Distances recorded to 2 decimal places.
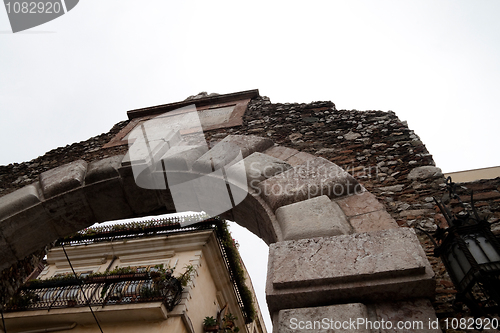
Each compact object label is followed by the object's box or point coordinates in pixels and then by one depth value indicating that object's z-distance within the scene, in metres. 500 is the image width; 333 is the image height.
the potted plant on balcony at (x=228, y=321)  8.78
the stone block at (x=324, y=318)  1.41
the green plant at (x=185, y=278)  7.31
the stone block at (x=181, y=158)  3.08
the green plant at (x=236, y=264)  9.06
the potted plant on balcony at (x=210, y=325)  7.96
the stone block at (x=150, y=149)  3.23
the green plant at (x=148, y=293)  6.75
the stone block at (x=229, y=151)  2.95
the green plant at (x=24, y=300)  7.48
